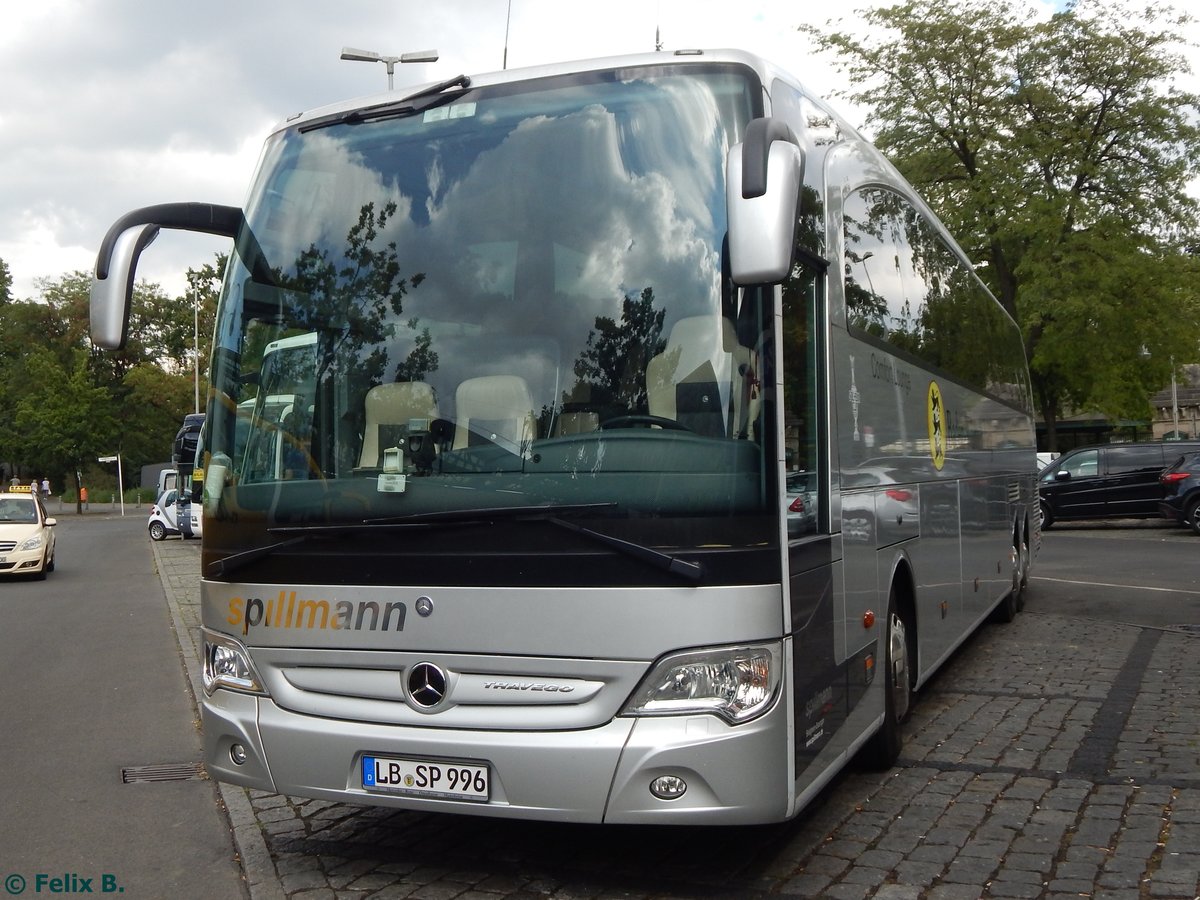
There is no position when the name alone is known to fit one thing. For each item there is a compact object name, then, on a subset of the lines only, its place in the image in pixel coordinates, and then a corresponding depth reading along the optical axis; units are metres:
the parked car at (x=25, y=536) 23.94
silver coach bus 4.57
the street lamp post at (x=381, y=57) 22.88
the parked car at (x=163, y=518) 41.09
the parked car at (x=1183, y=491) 25.12
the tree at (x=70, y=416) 69.00
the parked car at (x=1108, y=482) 26.84
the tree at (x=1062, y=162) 34.62
